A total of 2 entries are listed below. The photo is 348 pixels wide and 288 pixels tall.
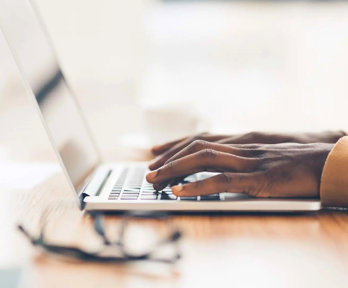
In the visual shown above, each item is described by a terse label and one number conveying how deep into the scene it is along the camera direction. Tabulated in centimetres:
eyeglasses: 59
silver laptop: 75
